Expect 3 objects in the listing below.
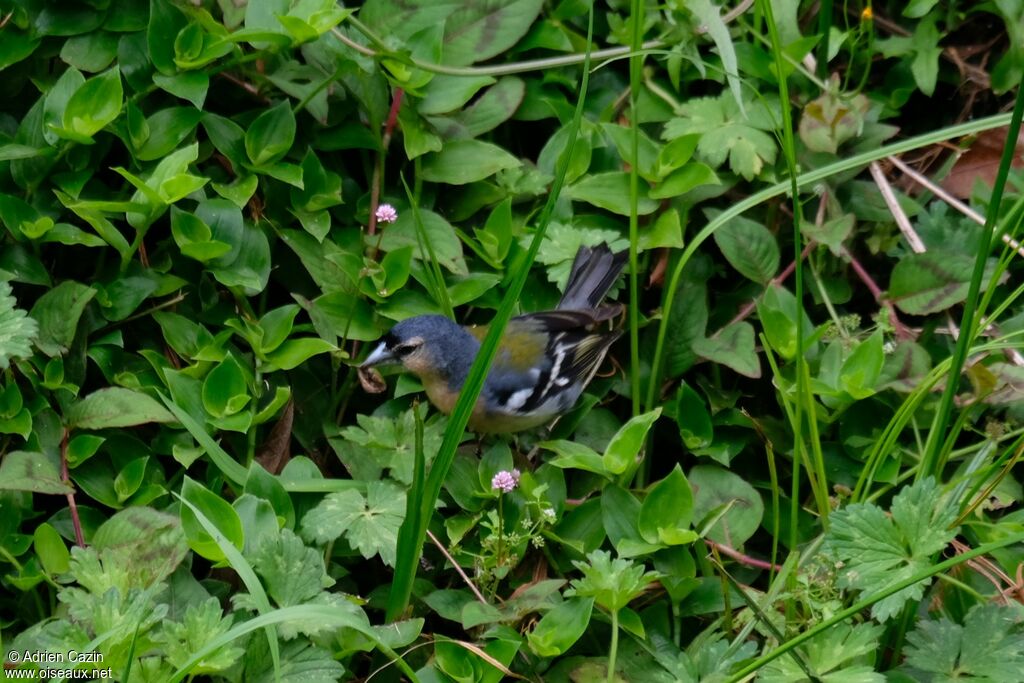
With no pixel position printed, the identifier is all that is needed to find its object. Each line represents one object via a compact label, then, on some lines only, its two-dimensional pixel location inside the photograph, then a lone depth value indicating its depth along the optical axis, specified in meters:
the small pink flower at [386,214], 8.07
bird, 7.80
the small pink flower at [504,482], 7.01
